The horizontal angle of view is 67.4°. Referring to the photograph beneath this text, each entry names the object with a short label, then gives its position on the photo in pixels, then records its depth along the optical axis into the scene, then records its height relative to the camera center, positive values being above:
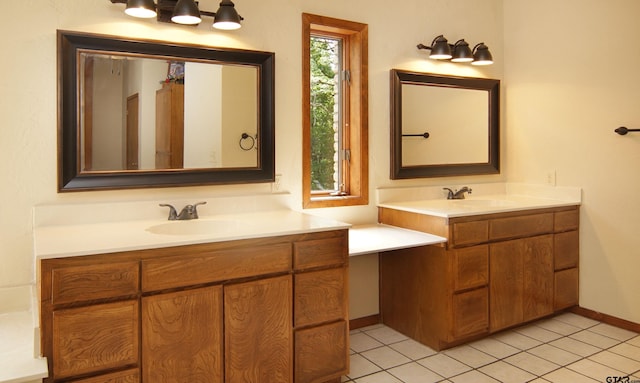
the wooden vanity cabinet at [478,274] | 2.84 -0.58
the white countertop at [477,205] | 2.90 -0.14
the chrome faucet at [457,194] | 3.49 -0.08
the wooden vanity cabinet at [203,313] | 1.75 -0.53
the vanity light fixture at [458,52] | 3.34 +0.94
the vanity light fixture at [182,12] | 2.28 +0.86
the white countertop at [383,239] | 2.56 -0.32
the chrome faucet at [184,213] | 2.46 -0.14
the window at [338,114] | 3.10 +0.46
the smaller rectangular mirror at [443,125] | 3.31 +0.43
